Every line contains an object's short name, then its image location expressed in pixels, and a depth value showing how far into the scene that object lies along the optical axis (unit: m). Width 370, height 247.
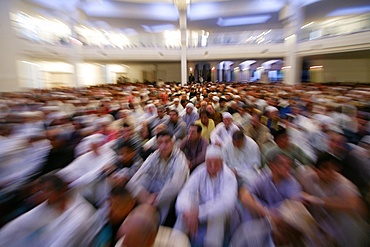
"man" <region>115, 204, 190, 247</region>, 1.65
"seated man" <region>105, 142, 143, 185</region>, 2.58
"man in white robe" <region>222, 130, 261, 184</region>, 3.37
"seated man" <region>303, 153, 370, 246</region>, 1.93
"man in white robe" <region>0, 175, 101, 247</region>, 1.88
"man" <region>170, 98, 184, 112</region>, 6.84
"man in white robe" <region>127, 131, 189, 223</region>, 2.44
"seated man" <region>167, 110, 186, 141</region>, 4.90
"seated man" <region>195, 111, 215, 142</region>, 5.06
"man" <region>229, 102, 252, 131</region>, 4.99
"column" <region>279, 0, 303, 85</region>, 15.60
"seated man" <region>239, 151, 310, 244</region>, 1.91
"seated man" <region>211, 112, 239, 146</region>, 4.05
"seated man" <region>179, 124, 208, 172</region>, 3.60
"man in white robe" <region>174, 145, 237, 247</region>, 2.03
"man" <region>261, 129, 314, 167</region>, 3.28
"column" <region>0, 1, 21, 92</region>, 12.30
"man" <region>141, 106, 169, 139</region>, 4.78
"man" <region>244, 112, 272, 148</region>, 3.94
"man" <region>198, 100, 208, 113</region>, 5.98
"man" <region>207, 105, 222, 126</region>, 5.66
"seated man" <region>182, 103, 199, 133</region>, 6.16
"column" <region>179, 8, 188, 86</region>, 17.21
